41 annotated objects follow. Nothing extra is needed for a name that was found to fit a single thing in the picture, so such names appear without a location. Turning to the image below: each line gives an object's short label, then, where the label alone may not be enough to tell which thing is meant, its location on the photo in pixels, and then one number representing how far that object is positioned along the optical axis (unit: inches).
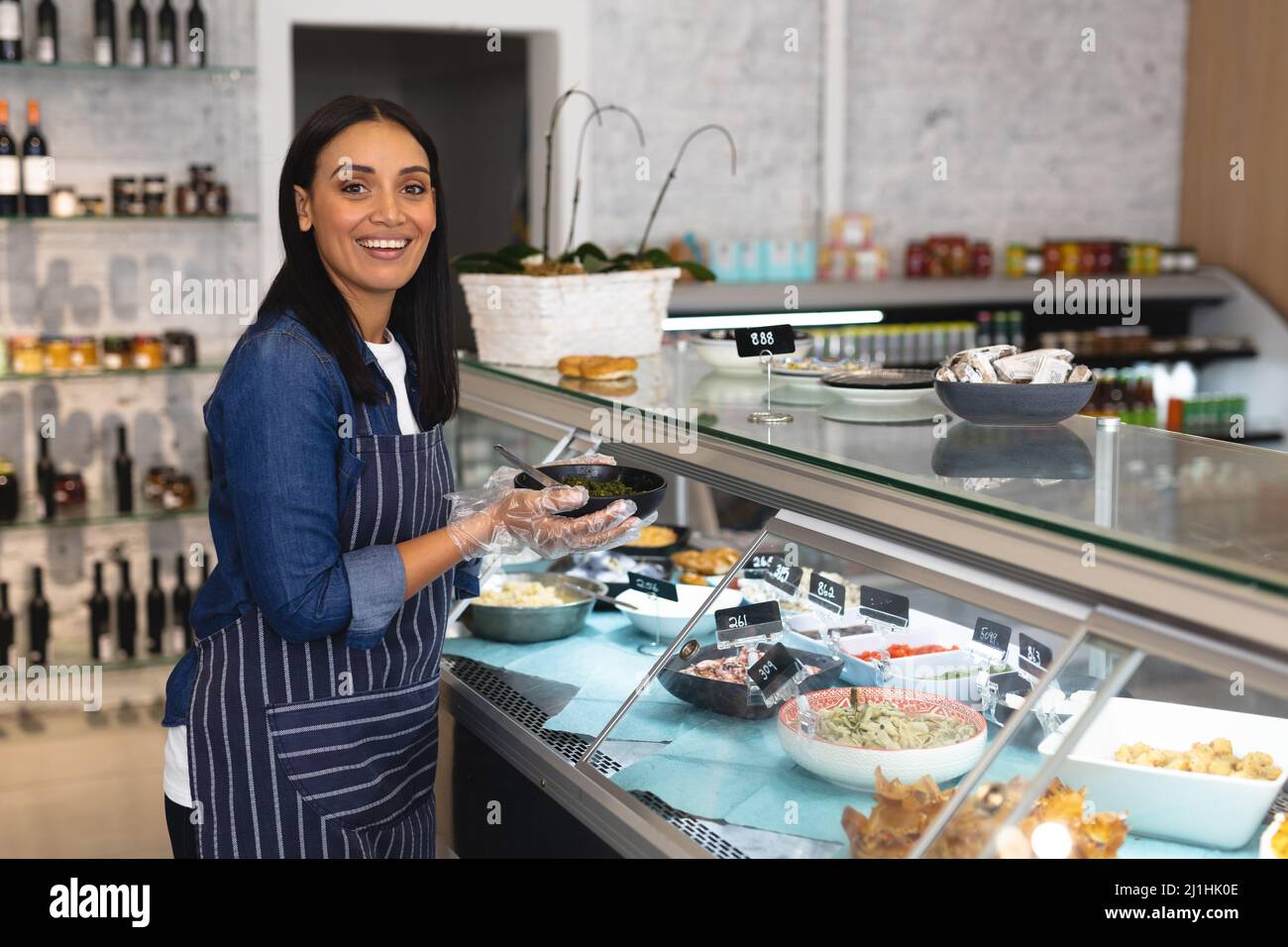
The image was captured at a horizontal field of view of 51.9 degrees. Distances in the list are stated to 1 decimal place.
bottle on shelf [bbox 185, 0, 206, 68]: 199.3
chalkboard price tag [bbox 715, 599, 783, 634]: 87.8
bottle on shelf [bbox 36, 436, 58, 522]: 197.6
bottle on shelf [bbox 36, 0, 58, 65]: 190.9
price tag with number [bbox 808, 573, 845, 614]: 84.4
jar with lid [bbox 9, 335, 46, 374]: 194.2
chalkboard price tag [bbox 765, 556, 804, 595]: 88.0
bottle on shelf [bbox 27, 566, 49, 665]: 199.5
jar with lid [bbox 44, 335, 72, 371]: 196.4
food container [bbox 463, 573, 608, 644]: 113.7
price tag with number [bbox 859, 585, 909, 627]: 83.1
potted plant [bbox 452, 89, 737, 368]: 121.4
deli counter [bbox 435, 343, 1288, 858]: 58.3
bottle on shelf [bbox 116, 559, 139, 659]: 202.1
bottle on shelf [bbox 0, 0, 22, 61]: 186.2
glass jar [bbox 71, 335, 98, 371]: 197.3
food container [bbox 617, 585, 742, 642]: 111.3
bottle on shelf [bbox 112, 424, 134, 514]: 202.5
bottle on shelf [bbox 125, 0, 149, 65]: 194.5
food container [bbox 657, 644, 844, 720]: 88.2
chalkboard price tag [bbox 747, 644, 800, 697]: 87.4
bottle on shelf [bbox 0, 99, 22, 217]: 189.3
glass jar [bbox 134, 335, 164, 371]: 200.7
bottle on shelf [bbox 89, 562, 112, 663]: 197.2
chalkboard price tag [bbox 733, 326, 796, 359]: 91.7
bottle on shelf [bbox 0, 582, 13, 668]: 196.7
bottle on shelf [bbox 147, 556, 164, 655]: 203.5
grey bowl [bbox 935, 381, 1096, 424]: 82.0
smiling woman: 71.8
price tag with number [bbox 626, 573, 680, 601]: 107.7
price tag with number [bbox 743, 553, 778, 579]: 87.2
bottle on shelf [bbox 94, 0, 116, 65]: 192.9
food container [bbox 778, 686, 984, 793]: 76.1
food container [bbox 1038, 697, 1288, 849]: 74.5
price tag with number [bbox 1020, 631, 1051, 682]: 69.4
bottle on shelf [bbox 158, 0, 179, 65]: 195.6
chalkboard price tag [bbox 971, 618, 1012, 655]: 77.2
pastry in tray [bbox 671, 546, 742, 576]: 125.2
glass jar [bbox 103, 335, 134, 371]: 199.2
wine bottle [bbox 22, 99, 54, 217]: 192.5
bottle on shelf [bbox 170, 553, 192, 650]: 204.5
